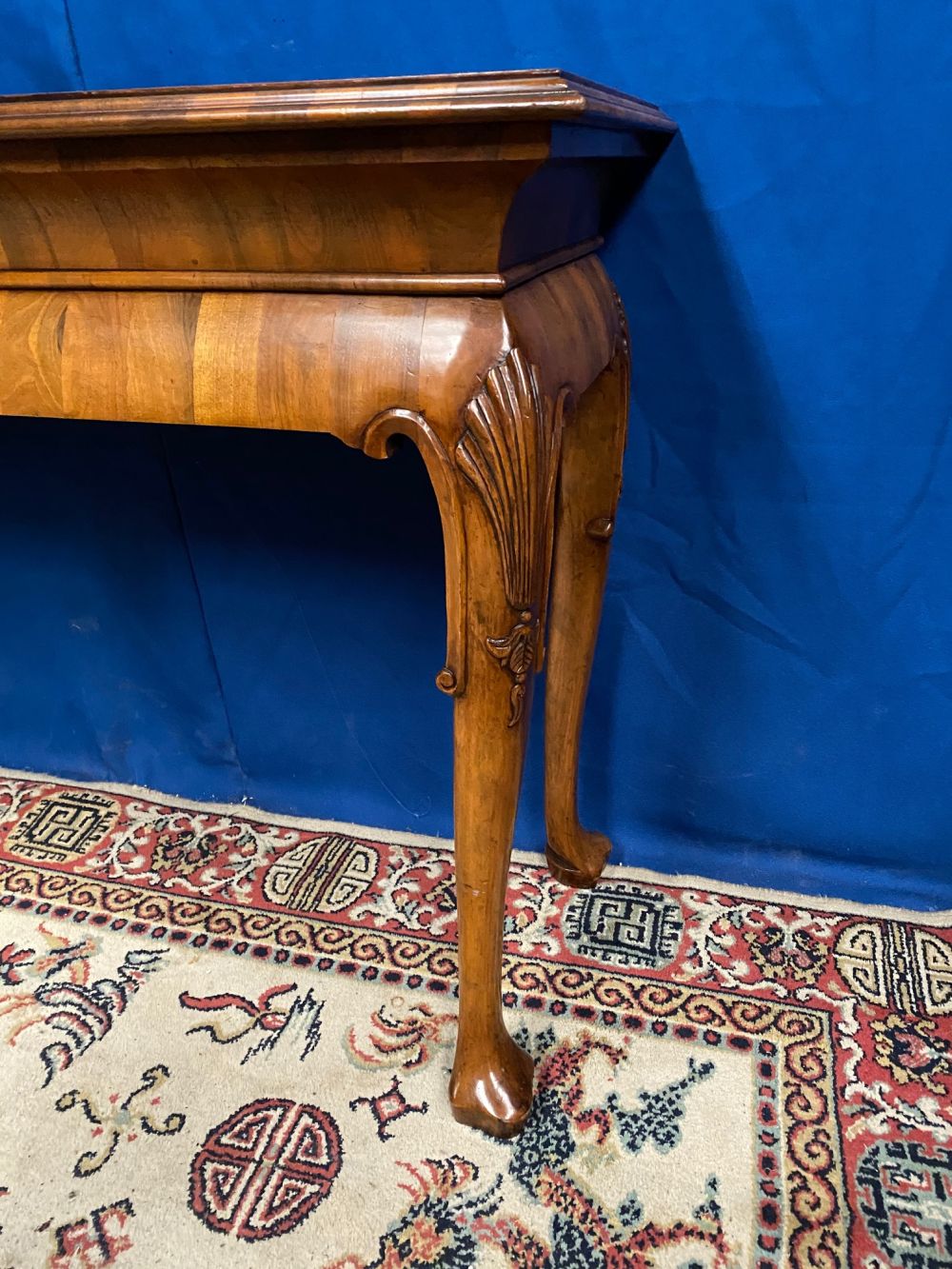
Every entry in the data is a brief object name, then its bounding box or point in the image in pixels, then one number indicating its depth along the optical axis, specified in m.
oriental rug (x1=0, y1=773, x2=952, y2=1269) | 0.75
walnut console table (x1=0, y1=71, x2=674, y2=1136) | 0.52
